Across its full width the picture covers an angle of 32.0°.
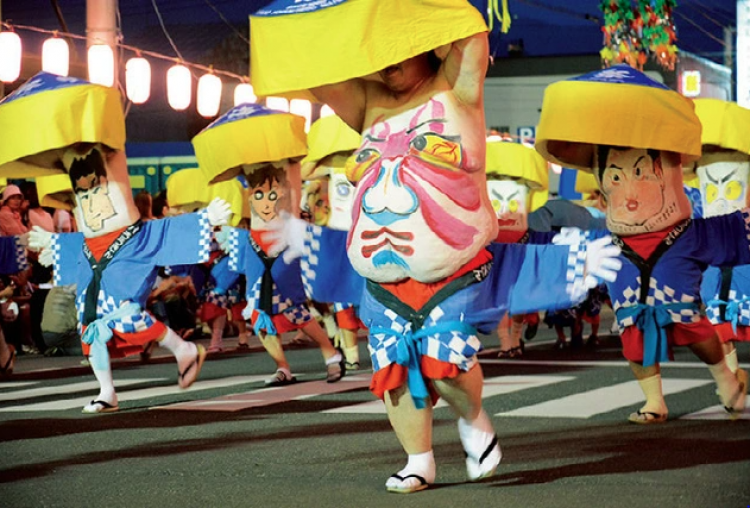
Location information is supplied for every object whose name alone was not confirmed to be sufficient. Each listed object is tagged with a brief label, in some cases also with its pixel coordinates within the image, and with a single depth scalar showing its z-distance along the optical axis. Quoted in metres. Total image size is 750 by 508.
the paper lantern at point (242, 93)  18.86
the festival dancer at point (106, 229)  7.28
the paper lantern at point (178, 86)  17.17
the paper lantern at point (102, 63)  14.16
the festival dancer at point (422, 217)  4.58
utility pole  14.20
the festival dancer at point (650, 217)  6.25
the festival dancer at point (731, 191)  8.04
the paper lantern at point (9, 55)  14.30
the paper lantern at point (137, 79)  16.36
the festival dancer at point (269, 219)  8.87
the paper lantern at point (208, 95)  17.83
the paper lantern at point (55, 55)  15.07
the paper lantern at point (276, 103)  18.89
